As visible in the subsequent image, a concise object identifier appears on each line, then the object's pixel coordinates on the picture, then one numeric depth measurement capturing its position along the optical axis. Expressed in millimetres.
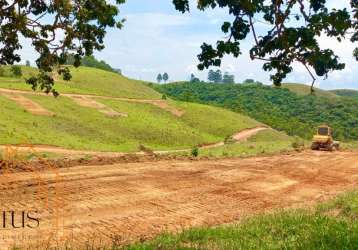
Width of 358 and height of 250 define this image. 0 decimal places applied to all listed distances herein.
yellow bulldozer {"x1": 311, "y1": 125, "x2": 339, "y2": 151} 36594
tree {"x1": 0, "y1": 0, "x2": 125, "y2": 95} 11258
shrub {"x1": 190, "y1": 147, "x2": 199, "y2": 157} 29561
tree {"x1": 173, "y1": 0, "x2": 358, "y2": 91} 6656
